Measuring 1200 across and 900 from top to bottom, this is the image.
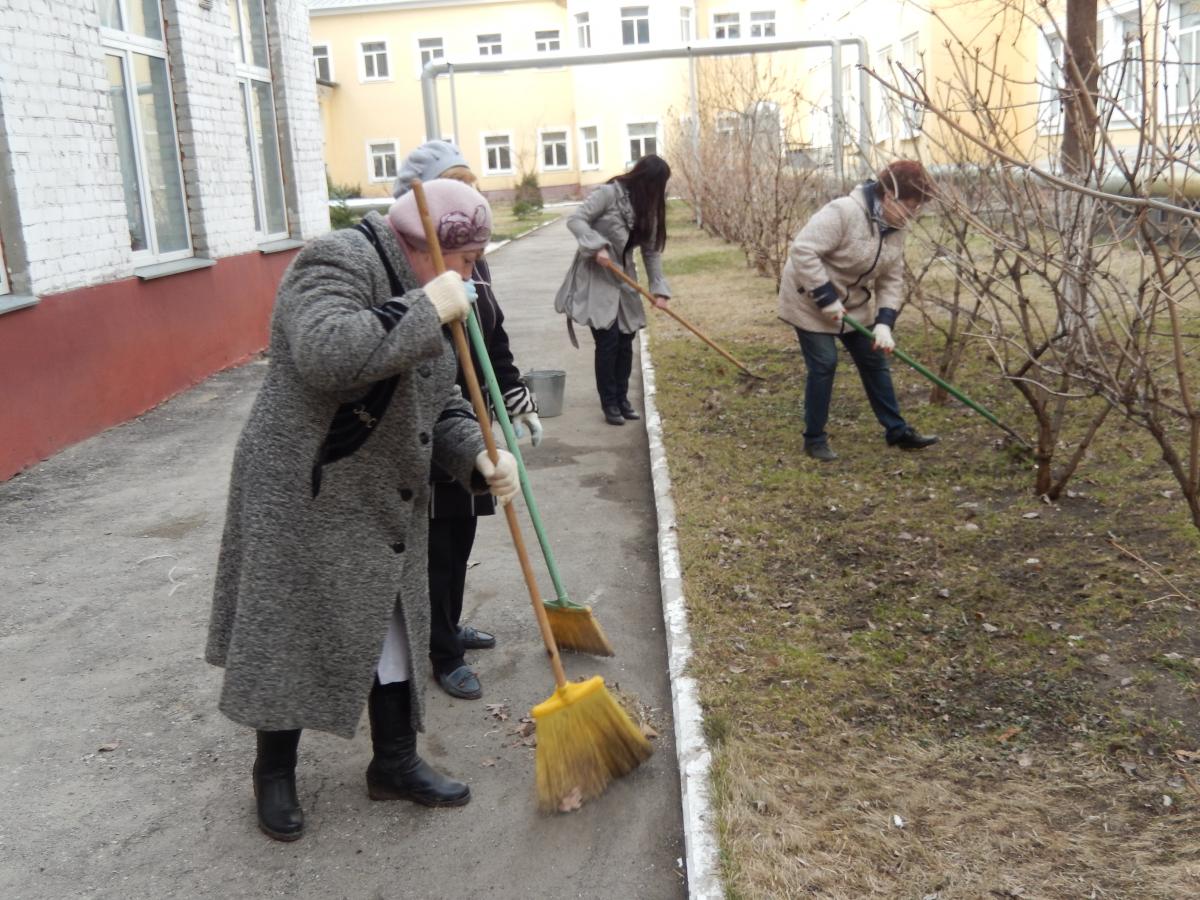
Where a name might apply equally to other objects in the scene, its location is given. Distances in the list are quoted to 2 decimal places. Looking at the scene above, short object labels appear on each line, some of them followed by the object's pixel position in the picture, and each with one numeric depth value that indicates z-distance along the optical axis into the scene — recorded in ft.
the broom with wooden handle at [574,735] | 9.98
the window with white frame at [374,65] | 133.90
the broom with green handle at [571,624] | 12.33
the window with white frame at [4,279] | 21.27
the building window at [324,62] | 134.41
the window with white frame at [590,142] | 133.18
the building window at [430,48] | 133.49
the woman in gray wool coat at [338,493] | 8.37
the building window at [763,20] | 131.64
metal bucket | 24.29
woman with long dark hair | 22.44
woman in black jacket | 11.59
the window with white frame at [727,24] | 132.05
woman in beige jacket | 18.19
